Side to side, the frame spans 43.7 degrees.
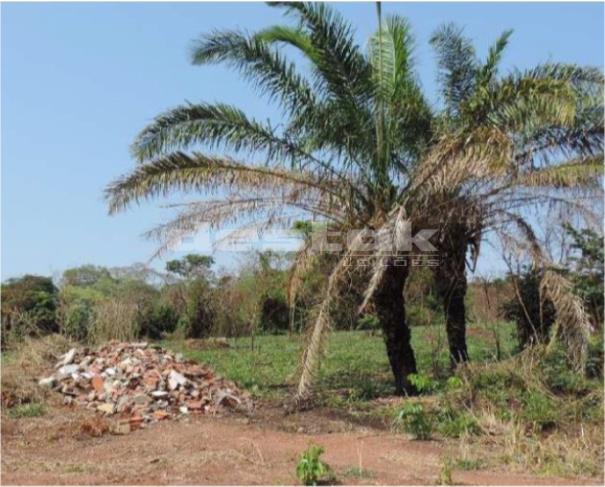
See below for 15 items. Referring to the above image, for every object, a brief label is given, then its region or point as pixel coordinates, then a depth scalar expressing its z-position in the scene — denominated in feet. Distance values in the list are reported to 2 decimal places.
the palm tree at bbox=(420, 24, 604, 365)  35.83
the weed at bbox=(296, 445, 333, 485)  21.93
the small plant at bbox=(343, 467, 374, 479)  23.49
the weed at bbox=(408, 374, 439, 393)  33.17
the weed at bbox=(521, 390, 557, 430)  31.71
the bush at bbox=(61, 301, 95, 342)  57.82
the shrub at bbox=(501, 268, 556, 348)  48.33
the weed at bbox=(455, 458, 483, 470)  25.70
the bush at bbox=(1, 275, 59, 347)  52.03
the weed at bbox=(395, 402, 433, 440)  30.35
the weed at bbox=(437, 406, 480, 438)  31.27
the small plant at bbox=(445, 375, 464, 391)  33.96
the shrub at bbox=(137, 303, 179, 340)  78.79
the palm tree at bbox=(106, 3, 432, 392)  38.99
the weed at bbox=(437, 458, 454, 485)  22.26
